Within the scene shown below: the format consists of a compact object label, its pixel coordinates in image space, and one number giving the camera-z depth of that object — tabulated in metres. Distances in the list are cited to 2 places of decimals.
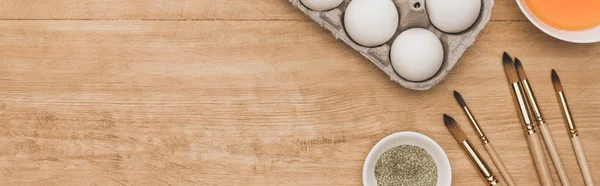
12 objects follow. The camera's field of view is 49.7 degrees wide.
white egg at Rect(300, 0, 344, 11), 0.82
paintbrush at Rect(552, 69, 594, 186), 0.83
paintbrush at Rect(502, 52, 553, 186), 0.83
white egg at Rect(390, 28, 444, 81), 0.80
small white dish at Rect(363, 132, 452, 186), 0.84
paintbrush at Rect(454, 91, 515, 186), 0.84
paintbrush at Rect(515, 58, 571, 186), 0.83
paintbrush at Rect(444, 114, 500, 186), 0.84
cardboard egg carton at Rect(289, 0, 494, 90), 0.83
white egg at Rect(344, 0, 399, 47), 0.80
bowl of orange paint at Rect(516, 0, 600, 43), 0.82
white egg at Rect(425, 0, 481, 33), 0.79
